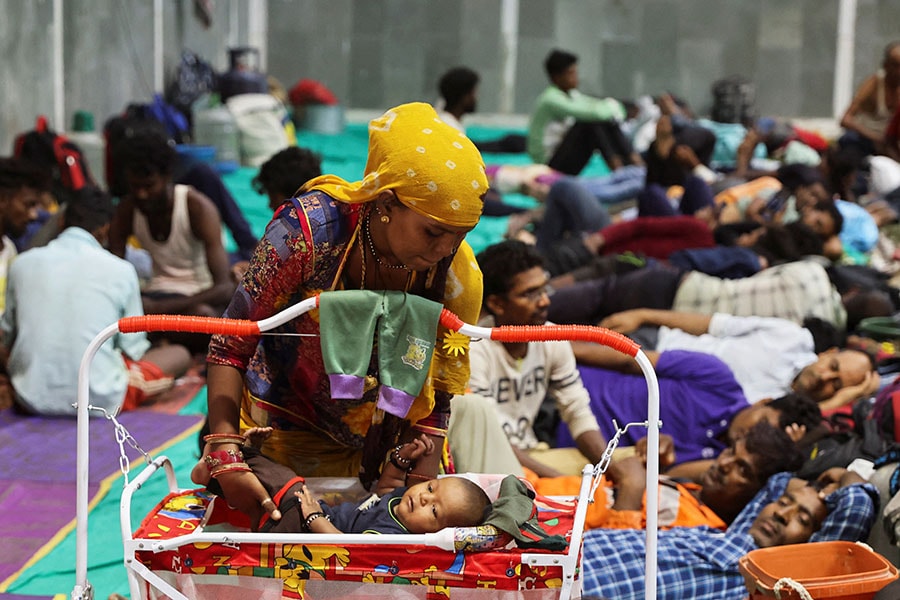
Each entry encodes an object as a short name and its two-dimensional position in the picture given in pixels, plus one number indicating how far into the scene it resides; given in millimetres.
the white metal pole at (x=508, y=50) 14336
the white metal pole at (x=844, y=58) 14070
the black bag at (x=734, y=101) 13539
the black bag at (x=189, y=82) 11203
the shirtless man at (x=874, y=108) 9672
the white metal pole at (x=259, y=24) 14625
